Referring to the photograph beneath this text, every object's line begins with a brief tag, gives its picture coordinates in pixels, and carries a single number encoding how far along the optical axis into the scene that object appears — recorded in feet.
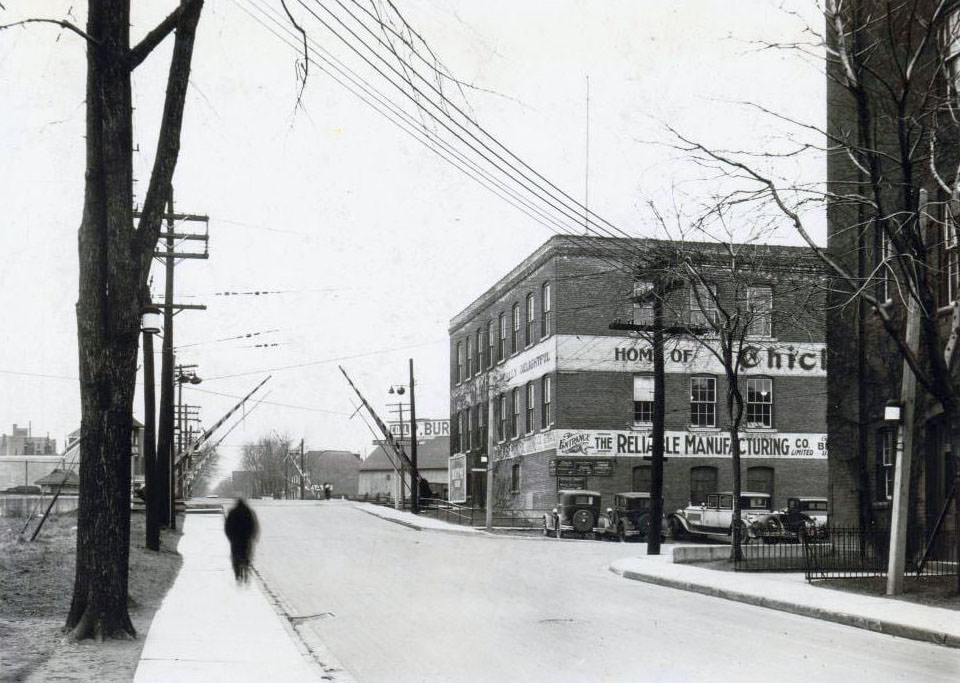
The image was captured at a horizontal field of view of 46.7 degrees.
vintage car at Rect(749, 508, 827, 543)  101.71
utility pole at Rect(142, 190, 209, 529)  97.49
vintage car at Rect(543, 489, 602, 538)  124.89
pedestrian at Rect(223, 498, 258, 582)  50.44
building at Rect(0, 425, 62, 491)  300.81
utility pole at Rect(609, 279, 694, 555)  91.71
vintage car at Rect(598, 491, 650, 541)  120.88
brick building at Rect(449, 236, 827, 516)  140.15
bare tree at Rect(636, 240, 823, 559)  80.62
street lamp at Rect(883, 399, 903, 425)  54.80
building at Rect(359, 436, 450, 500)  347.56
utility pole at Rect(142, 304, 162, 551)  79.82
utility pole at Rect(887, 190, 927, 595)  53.93
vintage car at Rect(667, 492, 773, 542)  114.73
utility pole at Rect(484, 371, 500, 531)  128.36
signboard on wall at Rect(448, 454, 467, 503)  183.32
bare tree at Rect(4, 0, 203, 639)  34.37
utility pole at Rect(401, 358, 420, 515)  175.42
